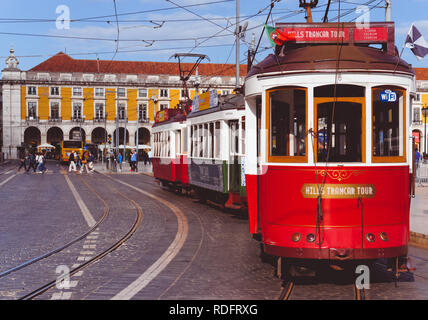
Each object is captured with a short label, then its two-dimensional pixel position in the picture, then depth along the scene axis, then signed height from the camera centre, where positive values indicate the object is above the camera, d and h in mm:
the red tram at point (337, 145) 7066 +72
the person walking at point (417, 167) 25497 -702
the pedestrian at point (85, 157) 42912 -206
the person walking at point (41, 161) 41038 -409
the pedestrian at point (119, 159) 49181 -412
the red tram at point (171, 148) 20812 +179
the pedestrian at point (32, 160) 42281 -349
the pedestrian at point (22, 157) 42625 -143
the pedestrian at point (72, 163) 42888 -602
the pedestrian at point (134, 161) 45188 -541
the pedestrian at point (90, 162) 46000 -619
